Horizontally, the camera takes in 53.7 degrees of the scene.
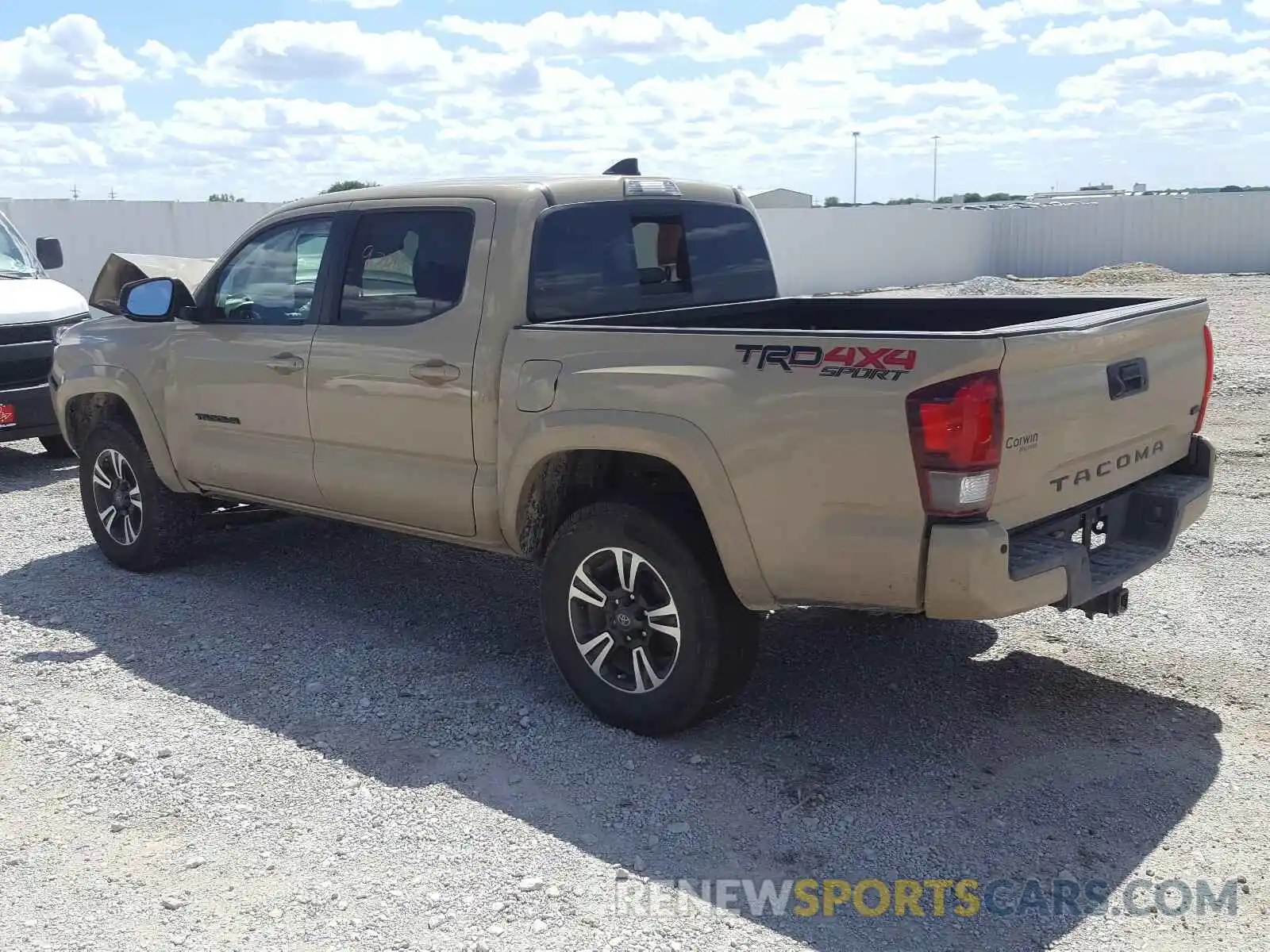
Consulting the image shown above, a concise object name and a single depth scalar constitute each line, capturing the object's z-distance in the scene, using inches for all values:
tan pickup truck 149.1
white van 374.6
